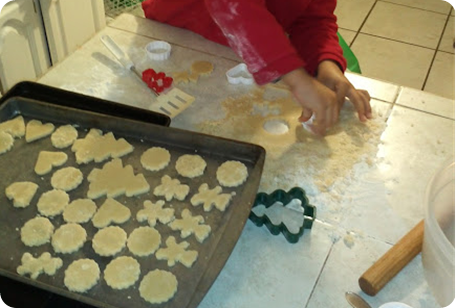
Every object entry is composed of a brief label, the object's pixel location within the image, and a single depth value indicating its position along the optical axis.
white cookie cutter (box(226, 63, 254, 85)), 0.96
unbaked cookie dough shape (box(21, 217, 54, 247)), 0.65
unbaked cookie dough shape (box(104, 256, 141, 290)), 0.60
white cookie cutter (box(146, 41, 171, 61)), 1.02
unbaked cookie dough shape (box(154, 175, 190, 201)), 0.71
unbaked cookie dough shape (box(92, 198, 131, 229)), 0.67
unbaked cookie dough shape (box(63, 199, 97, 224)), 0.68
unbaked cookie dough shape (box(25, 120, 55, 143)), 0.78
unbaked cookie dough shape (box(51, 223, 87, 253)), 0.64
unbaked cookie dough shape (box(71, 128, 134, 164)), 0.76
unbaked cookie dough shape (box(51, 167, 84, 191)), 0.72
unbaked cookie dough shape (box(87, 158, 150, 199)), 0.71
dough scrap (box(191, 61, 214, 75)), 0.99
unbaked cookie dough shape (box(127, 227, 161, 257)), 0.64
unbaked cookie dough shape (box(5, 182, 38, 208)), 0.69
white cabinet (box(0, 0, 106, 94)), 1.39
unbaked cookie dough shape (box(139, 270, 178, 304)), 0.59
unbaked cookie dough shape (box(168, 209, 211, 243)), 0.65
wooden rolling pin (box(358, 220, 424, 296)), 0.62
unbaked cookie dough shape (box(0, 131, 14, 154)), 0.77
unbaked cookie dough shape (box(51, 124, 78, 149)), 0.78
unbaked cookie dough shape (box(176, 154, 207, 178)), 0.73
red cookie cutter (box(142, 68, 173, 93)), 0.94
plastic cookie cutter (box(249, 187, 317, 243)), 0.70
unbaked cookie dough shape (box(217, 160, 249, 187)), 0.72
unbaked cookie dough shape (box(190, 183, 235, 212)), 0.69
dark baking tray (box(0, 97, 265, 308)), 0.60
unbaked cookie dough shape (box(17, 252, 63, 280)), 0.62
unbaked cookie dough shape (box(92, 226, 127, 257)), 0.64
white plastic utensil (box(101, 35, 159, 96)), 0.98
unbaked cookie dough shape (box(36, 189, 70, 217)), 0.69
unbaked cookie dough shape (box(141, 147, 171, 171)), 0.74
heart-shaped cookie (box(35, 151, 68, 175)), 0.74
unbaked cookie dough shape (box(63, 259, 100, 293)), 0.60
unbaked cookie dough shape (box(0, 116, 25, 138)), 0.78
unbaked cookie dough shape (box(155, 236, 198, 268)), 0.62
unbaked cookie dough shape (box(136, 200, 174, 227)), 0.68
